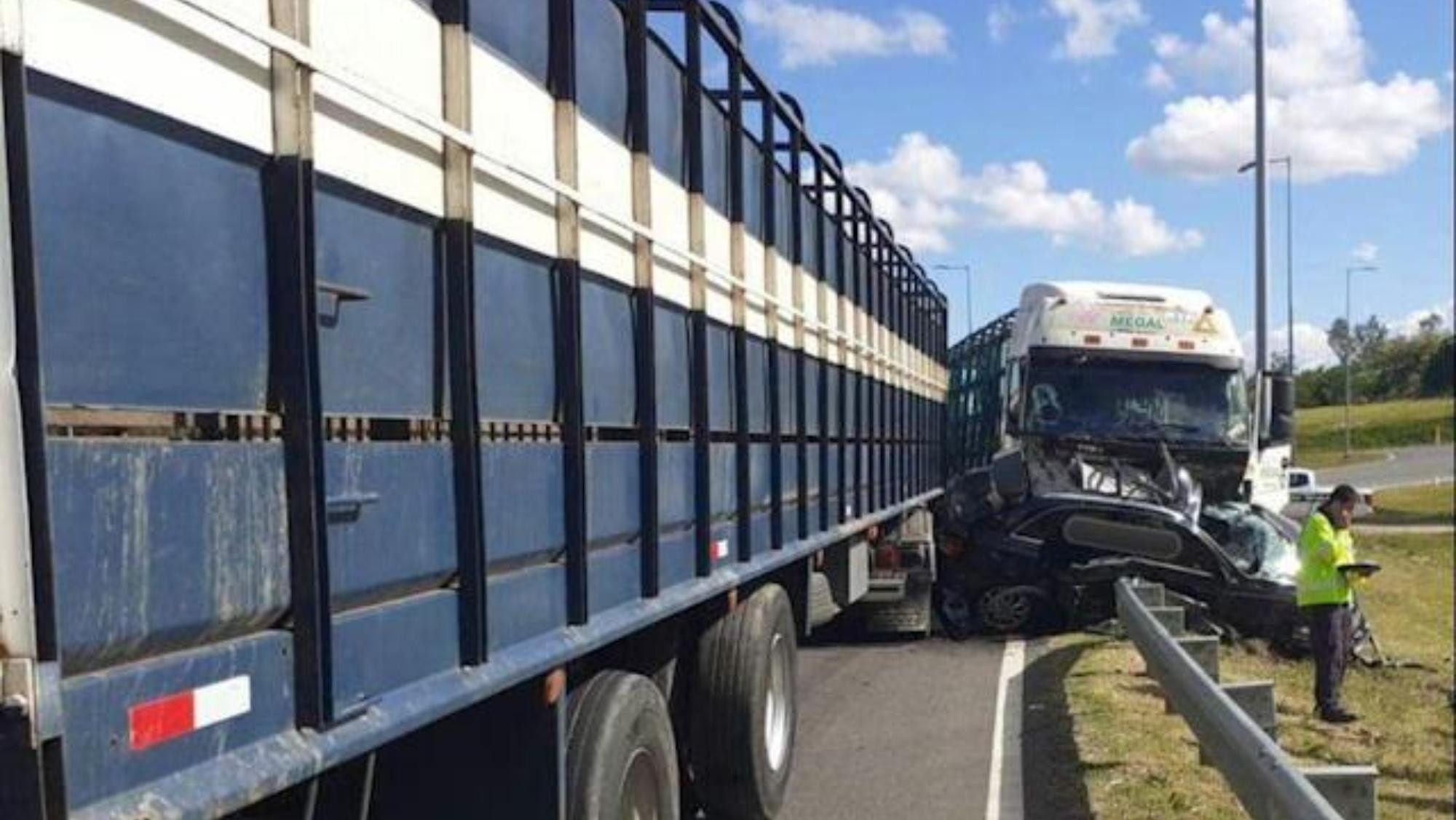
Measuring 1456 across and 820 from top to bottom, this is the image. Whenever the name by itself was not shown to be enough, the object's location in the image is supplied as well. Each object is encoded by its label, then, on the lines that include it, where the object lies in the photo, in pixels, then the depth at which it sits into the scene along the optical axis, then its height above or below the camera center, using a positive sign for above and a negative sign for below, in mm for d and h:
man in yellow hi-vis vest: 10703 -1611
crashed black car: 12953 -1697
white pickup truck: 28312 -2664
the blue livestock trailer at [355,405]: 2141 -52
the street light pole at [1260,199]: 26219 +2661
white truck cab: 14945 -256
